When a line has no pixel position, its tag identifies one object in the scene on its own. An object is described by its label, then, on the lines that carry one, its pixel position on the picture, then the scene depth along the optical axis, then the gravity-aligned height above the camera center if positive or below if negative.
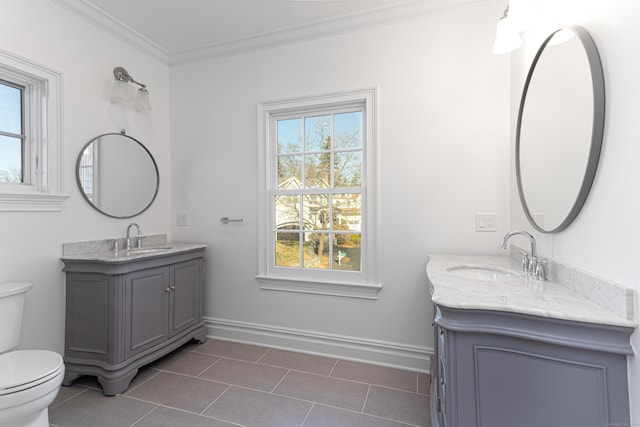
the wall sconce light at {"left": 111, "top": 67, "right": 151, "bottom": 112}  2.35 +1.06
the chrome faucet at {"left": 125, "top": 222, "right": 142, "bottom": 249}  2.41 -0.17
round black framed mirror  2.18 +0.35
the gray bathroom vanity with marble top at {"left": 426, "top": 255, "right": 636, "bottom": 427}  0.89 -0.47
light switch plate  2.00 -0.05
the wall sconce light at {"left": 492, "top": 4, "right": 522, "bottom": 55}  1.46 +0.92
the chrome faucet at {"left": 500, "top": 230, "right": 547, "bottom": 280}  1.40 -0.24
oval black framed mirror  1.08 +0.39
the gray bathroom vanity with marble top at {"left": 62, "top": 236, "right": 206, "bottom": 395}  1.85 -0.65
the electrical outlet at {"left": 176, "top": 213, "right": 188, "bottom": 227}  2.81 -0.03
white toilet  1.21 -0.71
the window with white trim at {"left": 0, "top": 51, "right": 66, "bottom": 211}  1.80 +0.54
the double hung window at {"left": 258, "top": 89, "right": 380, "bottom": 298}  2.29 +0.18
